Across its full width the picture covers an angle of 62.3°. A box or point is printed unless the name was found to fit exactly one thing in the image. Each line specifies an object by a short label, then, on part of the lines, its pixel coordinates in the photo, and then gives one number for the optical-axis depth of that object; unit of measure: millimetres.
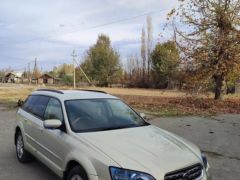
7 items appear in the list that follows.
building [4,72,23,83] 77451
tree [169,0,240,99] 11248
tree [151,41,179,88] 34647
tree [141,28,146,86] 40796
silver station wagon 2311
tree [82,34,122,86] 41636
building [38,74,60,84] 69109
